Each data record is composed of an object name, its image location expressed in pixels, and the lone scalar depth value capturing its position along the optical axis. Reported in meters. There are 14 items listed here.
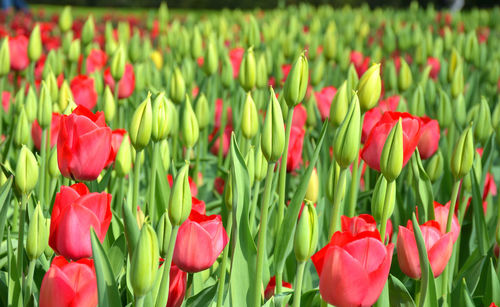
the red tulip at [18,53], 2.30
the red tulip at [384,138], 1.47
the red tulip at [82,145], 1.46
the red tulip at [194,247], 1.37
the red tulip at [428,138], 1.72
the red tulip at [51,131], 1.71
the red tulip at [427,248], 1.41
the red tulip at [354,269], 1.31
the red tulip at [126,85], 2.12
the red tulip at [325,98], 2.13
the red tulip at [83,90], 1.94
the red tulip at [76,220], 1.36
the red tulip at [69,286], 1.31
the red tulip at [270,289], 1.51
